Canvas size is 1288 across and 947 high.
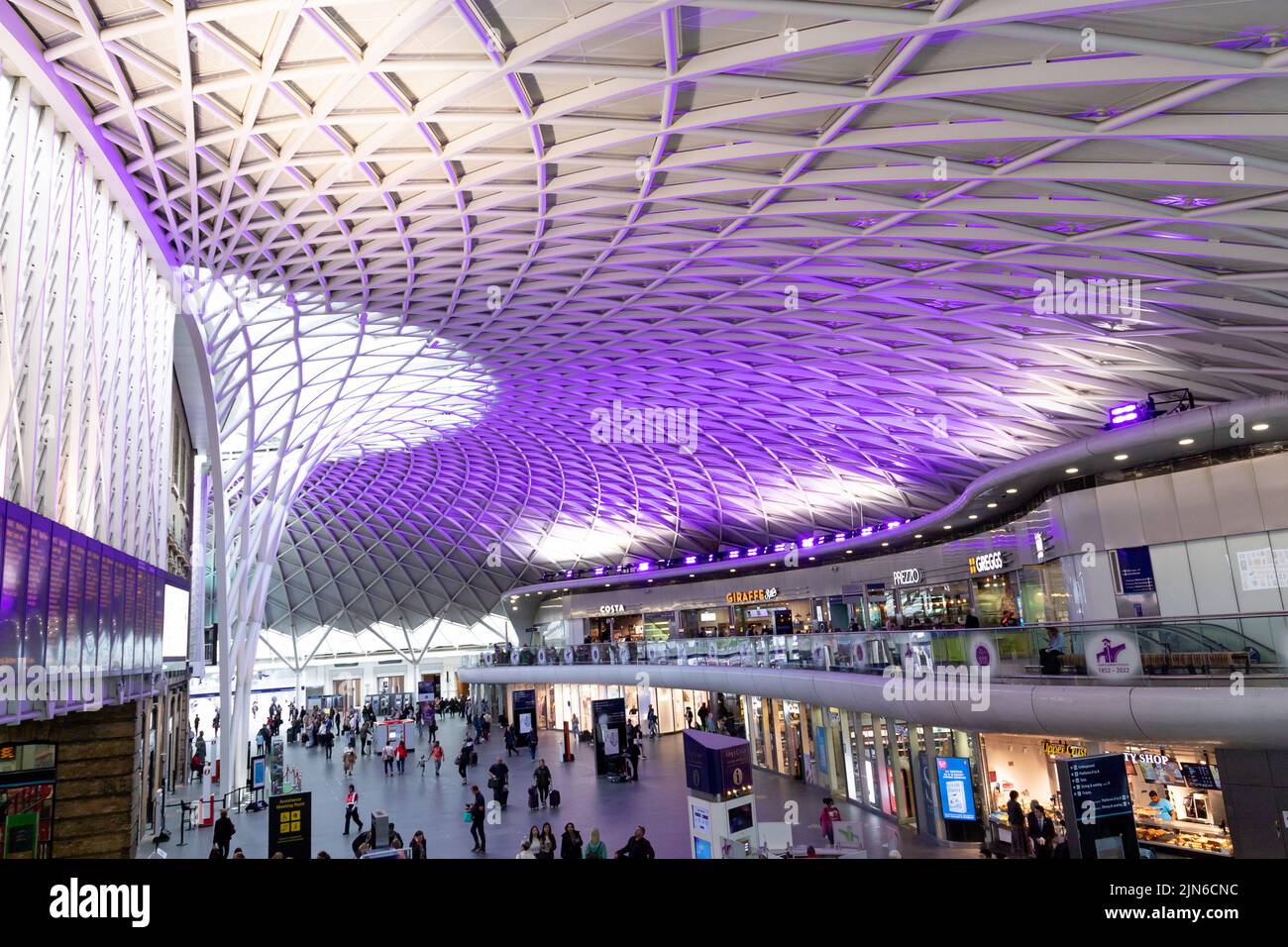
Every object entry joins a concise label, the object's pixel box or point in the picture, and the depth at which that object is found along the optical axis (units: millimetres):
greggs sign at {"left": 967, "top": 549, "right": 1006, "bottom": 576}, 38969
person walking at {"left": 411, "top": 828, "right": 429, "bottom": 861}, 19734
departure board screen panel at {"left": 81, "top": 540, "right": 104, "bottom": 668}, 14852
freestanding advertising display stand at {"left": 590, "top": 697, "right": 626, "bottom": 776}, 34375
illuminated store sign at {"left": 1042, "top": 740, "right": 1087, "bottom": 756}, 22530
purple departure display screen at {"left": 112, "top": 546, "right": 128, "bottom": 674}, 16766
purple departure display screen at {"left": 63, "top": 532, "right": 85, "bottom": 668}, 13875
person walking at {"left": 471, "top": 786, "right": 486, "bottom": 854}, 23406
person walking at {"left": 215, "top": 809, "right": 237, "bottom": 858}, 21900
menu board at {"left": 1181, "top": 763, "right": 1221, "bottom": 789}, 19906
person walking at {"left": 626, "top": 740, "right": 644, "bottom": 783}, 34531
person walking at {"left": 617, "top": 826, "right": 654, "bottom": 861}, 16281
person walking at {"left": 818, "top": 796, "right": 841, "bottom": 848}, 23575
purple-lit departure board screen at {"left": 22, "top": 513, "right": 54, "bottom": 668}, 12086
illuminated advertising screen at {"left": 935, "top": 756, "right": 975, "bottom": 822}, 22672
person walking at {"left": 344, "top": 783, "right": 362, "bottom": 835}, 26000
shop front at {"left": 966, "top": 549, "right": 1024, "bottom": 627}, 38156
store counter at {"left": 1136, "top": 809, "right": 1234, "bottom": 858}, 19922
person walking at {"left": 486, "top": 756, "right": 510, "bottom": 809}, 29280
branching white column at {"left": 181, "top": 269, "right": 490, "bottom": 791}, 29609
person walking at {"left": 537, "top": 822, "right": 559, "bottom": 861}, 19266
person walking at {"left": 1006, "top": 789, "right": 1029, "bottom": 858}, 20516
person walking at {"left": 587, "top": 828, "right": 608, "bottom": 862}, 17391
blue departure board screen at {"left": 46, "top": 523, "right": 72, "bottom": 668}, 12984
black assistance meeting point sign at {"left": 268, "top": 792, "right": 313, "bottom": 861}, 18656
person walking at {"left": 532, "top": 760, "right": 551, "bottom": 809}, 29430
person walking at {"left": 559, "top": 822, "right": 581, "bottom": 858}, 17703
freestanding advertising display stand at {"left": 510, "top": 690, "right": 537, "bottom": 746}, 44688
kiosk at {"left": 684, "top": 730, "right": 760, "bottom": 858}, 18875
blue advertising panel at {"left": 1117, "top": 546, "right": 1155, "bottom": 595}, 26812
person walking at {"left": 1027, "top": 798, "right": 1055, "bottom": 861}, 17947
